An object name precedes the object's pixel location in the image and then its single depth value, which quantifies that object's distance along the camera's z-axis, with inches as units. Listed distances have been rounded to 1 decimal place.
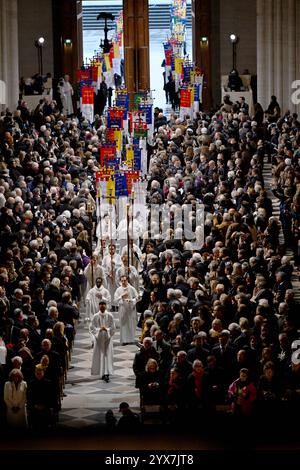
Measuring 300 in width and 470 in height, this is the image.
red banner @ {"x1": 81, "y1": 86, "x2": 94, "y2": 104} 1929.1
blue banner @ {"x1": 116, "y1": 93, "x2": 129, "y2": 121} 1787.6
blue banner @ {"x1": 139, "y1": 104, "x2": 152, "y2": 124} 1765.5
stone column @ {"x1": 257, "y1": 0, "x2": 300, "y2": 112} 1904.5
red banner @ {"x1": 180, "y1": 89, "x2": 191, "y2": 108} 1875.0
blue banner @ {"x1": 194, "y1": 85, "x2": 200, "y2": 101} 1895.9
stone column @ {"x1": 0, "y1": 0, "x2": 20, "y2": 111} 1880.9
